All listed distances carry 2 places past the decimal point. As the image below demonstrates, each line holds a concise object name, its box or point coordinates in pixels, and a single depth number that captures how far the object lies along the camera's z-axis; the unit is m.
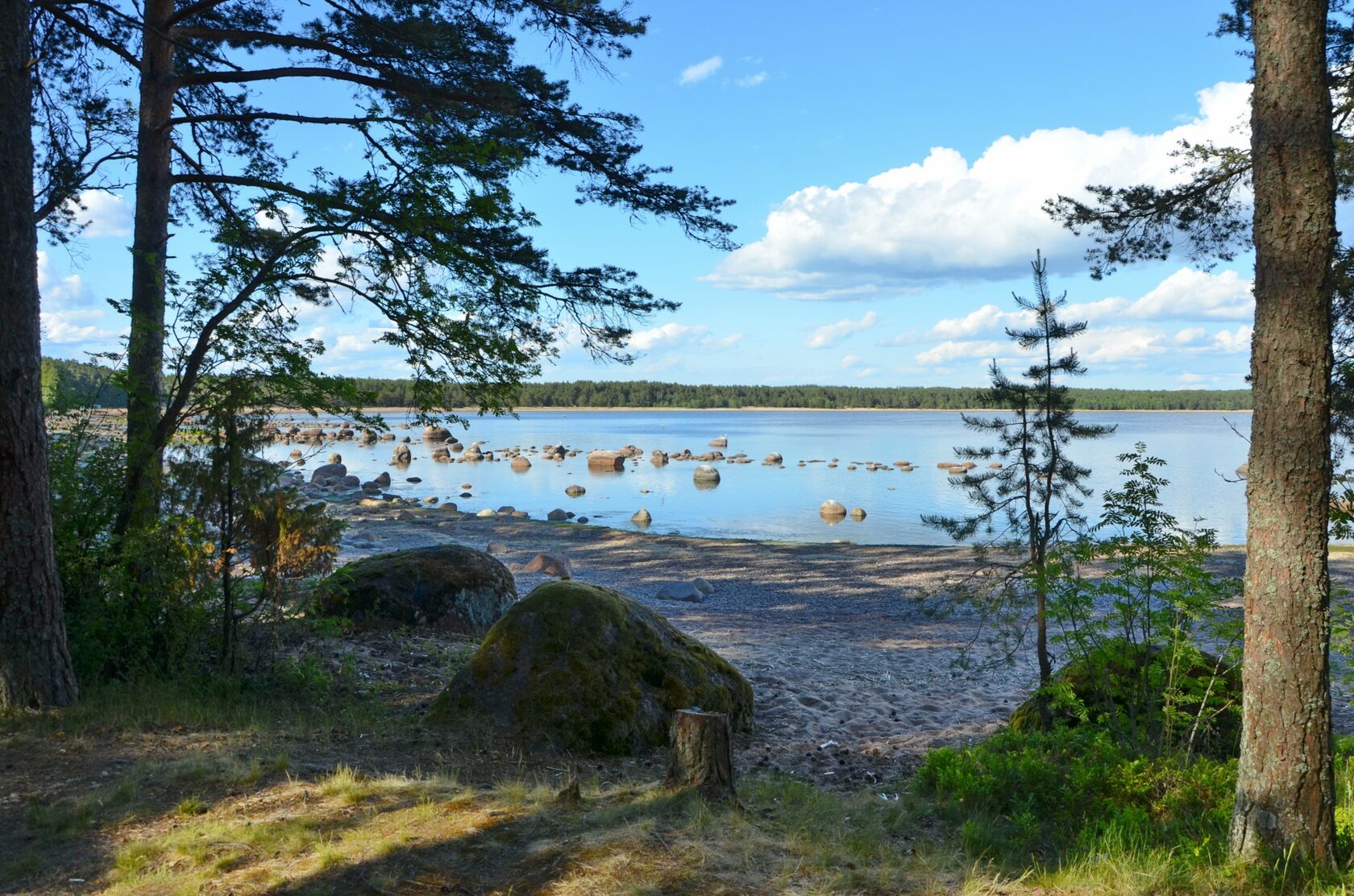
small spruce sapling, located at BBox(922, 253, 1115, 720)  8.44
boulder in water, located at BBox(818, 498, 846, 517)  31.19
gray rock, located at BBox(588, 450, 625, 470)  49.25
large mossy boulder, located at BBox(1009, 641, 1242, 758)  5.92
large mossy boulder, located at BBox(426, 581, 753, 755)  6.90
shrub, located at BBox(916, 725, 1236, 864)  4.81
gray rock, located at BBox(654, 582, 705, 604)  16.21
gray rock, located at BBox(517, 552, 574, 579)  17.62
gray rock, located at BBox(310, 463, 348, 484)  41.44
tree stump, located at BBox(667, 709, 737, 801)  5.14
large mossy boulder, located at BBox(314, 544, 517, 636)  10.05
